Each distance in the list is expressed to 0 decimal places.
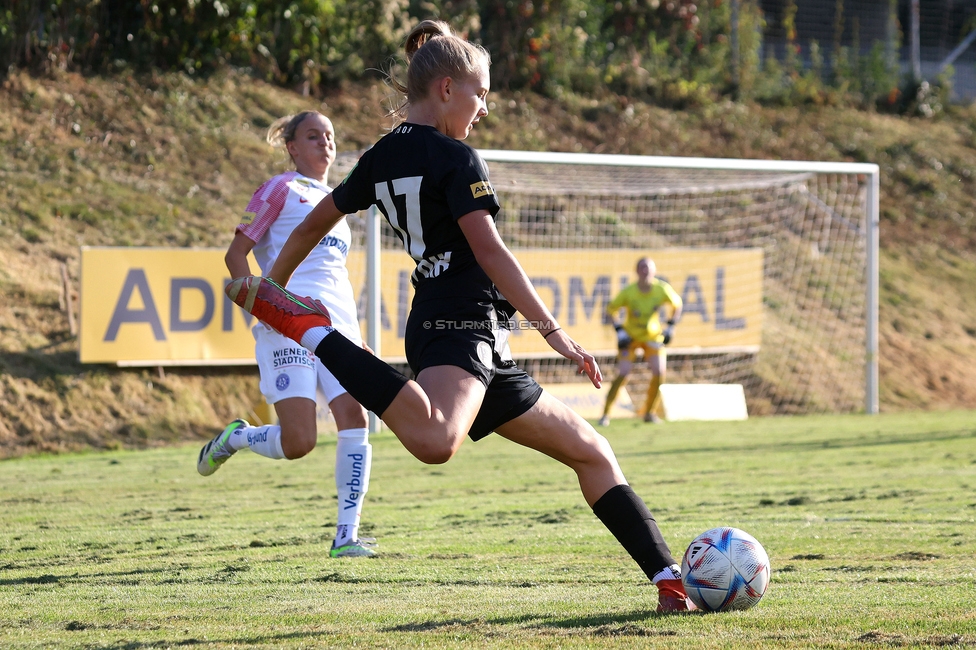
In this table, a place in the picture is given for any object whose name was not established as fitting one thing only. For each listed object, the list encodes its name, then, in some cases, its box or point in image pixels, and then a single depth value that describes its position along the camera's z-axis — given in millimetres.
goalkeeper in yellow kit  27000
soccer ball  6809
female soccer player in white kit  9930
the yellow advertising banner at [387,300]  23266
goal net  28266
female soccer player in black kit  6422
